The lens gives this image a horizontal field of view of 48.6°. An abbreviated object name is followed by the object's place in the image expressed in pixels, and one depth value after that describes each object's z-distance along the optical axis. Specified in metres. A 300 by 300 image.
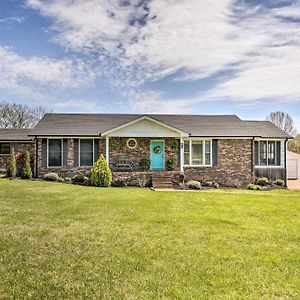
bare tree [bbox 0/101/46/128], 48.47
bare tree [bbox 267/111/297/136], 53.75
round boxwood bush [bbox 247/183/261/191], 20.12
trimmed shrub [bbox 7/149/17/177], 20.84
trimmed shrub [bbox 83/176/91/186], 18.95
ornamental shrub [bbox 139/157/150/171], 21.44
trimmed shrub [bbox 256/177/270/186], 21.64
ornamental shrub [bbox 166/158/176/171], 21.67
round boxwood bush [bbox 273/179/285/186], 21.62
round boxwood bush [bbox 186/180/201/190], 19.68
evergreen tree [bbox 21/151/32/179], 19.81
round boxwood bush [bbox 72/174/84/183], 19.52
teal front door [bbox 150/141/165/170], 21.84
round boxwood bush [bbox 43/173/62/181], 19.39
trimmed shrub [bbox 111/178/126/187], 19.30
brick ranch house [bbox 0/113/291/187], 20.84
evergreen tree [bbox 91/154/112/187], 18.47
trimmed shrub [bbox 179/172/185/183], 20.56
